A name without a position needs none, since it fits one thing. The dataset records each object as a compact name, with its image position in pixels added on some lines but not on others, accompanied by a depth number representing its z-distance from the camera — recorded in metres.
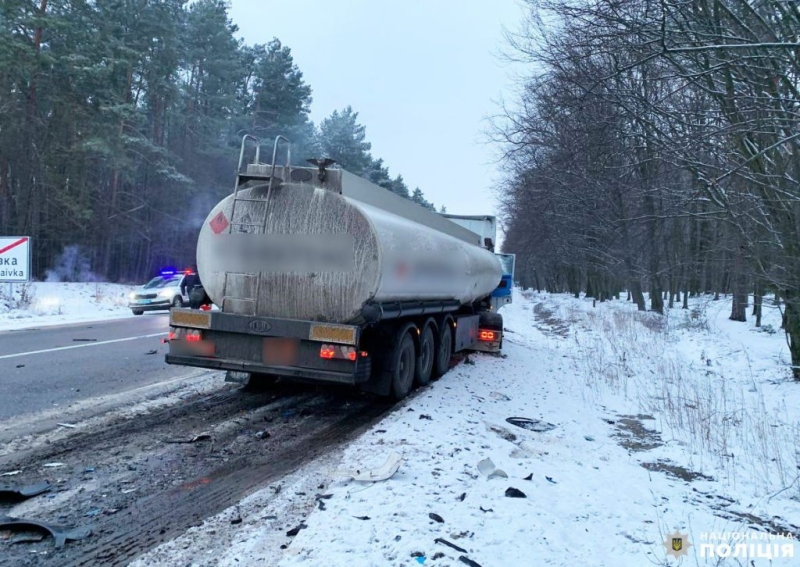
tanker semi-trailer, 6.28
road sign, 17.03
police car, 20.94
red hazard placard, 6.71
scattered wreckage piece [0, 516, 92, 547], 3.51
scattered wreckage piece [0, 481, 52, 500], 4.02
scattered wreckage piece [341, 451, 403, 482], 4.33
